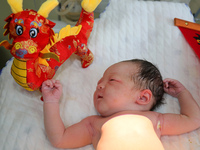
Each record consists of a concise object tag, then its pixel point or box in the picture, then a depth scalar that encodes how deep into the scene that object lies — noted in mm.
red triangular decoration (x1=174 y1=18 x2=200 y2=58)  1243
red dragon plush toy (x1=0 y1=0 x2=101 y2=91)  825
